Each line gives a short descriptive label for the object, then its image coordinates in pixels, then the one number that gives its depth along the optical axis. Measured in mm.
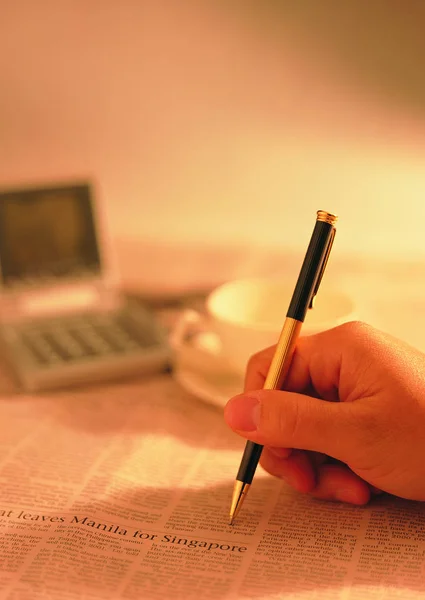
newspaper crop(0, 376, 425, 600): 478
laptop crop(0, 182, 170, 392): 843
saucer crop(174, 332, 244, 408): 773
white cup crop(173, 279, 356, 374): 726
